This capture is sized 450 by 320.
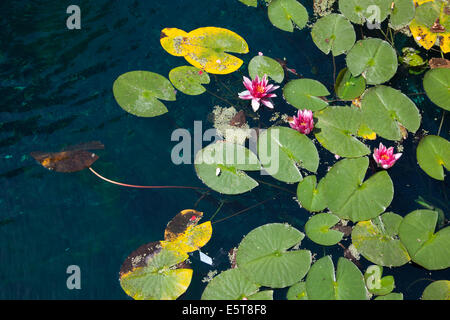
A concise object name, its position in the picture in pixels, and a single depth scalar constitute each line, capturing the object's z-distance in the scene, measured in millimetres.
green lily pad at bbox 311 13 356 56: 2867
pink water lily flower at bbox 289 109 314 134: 2496
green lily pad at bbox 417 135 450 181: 2455
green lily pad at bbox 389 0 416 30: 2949
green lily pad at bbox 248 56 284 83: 2797
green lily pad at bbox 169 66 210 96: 2773
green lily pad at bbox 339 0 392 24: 2959
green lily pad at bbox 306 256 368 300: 2137
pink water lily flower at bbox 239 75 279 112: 2645
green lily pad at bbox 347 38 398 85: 2727
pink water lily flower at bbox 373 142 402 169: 2451
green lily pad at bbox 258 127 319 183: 2434
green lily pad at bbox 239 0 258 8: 3152
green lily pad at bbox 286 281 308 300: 2174
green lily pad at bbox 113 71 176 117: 2680
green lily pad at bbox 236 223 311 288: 2188
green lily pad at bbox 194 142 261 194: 2434
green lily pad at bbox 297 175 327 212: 2379
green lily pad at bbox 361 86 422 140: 2547
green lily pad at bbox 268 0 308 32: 3039
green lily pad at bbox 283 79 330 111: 2662
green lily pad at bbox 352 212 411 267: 2250
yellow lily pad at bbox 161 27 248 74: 2842
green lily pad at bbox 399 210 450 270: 2207
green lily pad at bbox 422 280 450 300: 2188
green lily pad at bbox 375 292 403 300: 2172
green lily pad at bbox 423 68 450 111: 2660
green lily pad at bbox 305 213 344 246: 2318
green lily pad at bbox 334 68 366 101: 2705
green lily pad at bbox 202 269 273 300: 2186
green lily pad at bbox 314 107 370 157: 2488
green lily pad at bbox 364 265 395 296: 2195
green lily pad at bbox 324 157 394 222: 2277
